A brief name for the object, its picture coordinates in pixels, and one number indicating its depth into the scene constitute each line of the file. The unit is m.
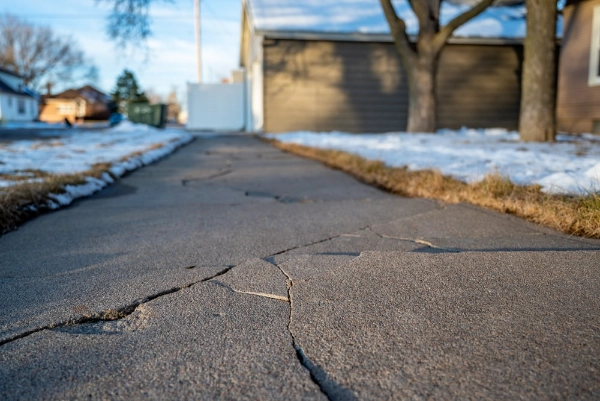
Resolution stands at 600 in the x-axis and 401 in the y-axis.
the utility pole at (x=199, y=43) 25.50
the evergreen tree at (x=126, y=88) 58.62
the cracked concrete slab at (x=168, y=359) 1.44
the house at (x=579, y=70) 12.57
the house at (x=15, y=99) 39.56
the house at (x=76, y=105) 52.12
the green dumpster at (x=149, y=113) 24.19
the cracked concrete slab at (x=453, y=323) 1.46
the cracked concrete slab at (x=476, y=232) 2.90
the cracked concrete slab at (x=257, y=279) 2.22
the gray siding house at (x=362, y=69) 15.47
